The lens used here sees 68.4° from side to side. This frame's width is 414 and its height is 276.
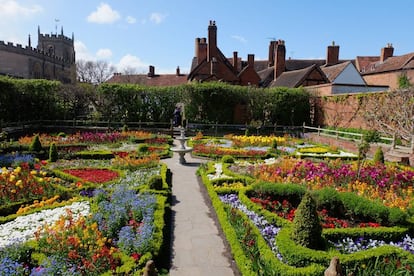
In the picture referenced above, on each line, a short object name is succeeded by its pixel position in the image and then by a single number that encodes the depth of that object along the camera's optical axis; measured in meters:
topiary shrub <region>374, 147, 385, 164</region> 11.85
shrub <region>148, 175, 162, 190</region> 8.34
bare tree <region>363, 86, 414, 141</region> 15.73
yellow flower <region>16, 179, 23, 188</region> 7.26
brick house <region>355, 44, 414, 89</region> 31.31
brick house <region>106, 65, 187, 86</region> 42.44
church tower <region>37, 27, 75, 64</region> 67.69
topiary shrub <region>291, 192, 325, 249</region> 5.16
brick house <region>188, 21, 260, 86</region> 32.62
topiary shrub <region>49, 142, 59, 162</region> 12.21
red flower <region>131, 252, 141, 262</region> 4.76
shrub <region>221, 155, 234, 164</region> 12.30
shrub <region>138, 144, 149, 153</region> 13.96
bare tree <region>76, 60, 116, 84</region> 55.22
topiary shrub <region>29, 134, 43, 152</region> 13.00
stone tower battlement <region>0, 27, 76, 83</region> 42.00
